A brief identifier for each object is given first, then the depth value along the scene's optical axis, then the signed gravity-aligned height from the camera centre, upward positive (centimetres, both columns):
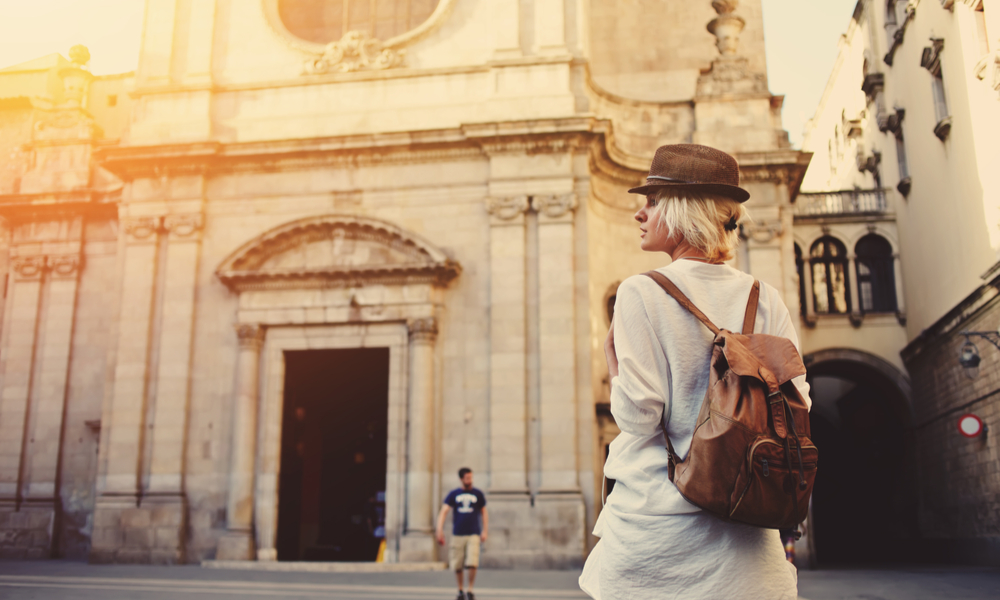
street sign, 1961 +136
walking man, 1286 -53
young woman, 219 +25
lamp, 1702 +252
